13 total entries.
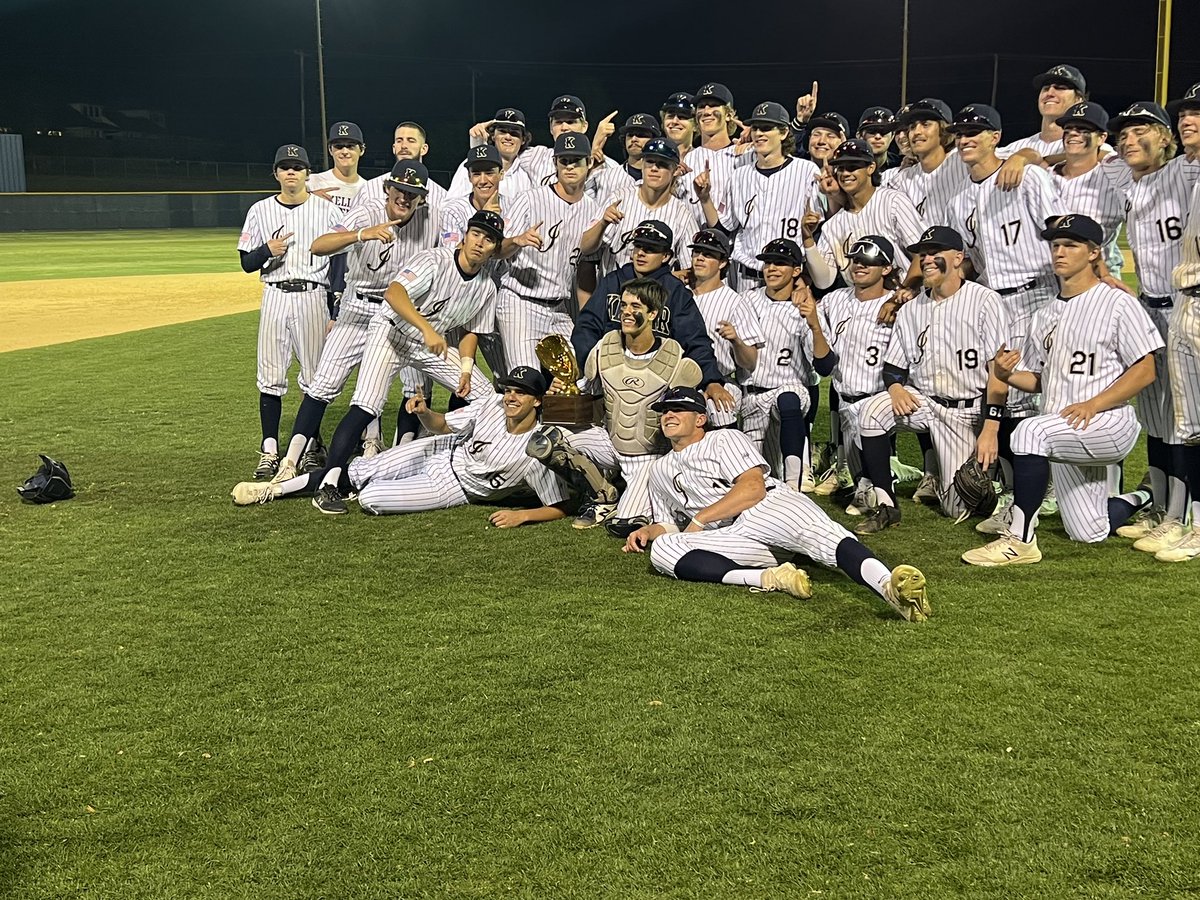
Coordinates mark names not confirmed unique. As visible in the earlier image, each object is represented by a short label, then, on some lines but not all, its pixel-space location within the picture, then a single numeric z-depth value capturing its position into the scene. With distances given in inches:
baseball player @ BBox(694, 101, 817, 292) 290.7
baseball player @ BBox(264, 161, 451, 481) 289.0
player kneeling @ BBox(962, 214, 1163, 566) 222.7
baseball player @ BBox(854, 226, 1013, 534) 252.8
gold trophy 256.5
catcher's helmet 272.4
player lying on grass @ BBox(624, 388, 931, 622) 203.3
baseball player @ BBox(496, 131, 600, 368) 295.7
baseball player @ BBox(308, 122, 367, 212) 330.3
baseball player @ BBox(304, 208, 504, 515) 272.4
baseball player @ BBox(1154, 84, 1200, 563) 216.5
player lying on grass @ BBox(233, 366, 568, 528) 258.8
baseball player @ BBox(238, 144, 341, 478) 307.7
